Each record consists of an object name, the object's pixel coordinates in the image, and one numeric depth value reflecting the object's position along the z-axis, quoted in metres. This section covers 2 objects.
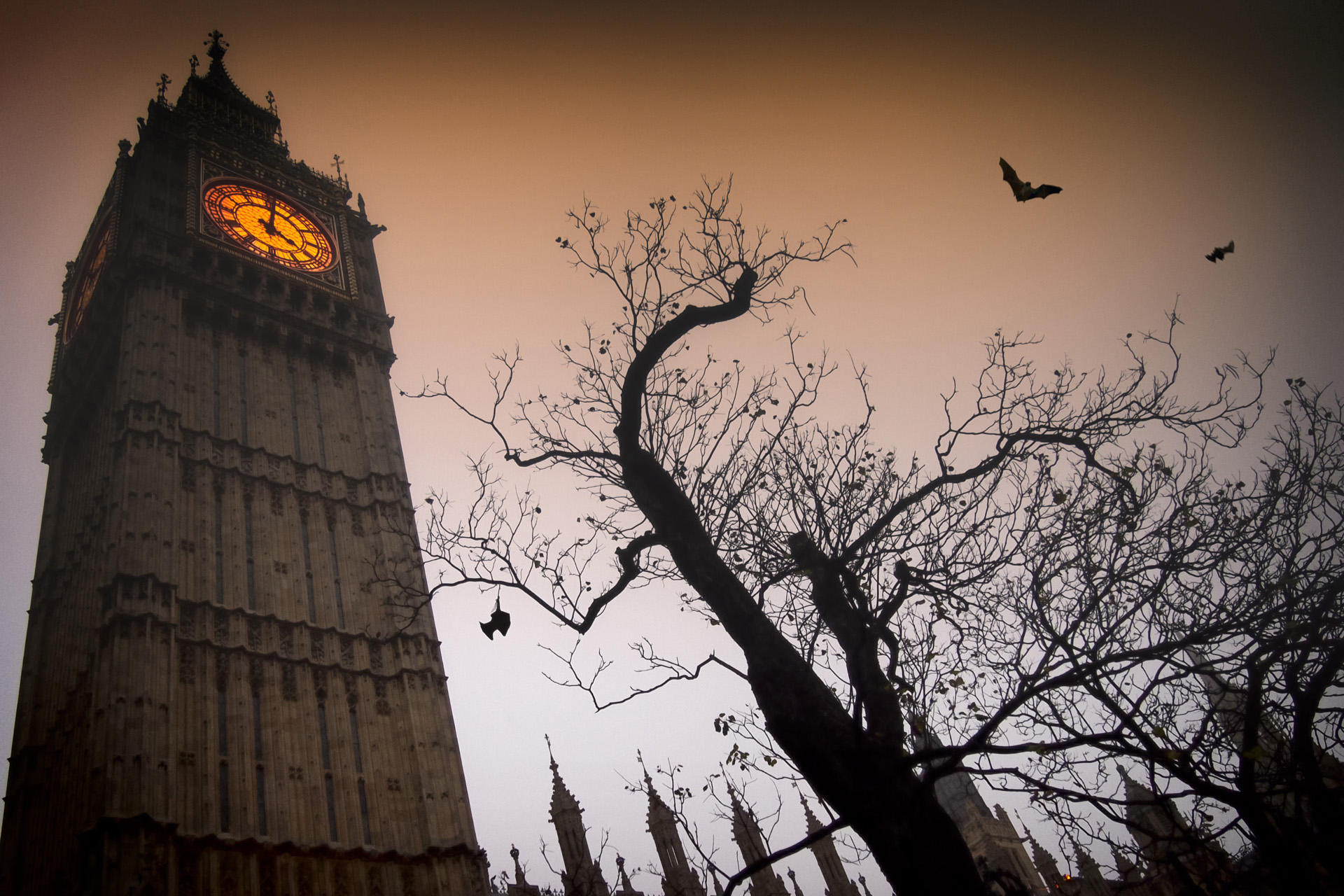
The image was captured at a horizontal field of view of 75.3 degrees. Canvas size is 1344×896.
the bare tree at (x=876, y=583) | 5.07
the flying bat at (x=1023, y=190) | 5.78
